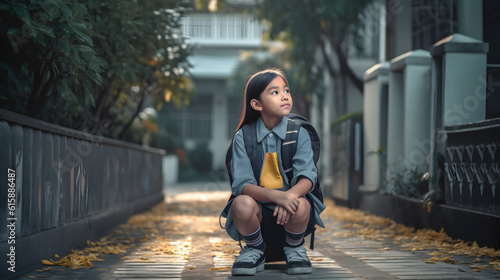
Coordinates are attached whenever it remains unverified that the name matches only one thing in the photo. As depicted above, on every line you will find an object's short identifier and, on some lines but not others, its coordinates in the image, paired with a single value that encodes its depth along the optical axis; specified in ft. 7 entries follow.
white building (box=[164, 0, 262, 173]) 104.63
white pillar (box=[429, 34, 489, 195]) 23.21
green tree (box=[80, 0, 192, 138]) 23.79
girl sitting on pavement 14.67
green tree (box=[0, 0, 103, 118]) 15.98
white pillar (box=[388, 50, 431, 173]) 28.84
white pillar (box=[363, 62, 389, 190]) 34.01
